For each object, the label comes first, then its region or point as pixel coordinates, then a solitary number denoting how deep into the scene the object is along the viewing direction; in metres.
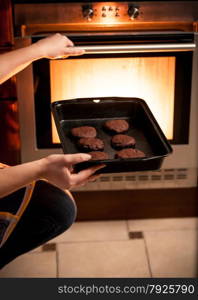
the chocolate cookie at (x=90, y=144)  1.65
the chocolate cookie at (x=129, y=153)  1.58
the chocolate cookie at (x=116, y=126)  1.73
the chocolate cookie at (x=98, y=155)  1.57
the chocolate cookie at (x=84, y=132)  1.70
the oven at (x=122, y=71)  1.99
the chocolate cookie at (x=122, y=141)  1.67
